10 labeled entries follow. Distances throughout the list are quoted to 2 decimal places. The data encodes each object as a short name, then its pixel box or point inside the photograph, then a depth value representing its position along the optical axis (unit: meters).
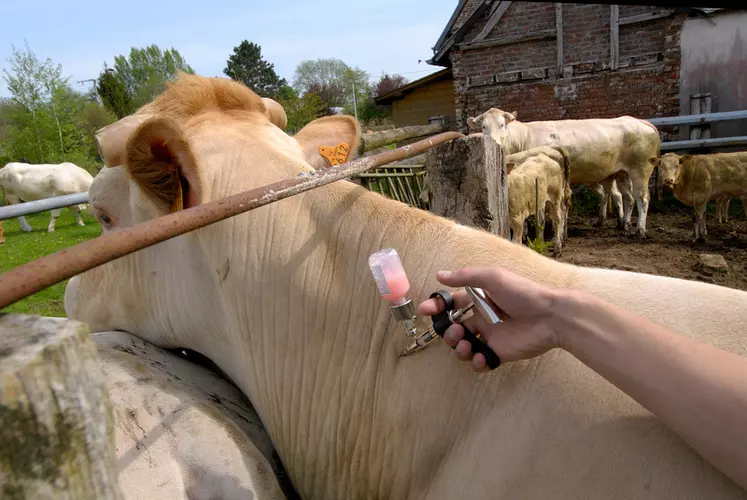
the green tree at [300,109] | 27.53
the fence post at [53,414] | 0.48
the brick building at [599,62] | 11.44
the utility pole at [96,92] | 38.96
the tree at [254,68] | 61.41
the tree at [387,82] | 59.63
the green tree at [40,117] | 23.94
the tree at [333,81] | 58.28
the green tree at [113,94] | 40.81
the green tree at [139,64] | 43.72
